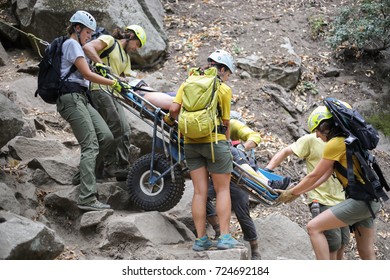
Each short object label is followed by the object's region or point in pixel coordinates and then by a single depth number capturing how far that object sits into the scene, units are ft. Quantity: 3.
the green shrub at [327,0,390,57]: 43.29
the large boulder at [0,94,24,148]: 24.52
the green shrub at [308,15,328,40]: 47.06
